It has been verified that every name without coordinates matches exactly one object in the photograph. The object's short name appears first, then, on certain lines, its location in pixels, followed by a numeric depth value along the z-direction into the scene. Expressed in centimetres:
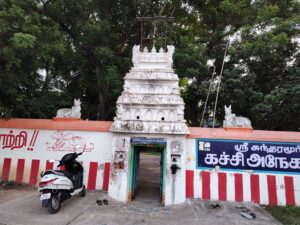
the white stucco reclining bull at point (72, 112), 874
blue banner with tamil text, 771
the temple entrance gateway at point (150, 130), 754
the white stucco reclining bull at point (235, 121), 816
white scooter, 584
